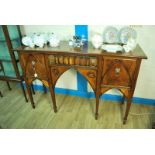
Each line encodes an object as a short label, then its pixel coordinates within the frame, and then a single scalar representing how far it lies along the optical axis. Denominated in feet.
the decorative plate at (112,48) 5.10
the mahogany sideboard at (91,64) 4.93
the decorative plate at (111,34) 5.73
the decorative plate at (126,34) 5.47
